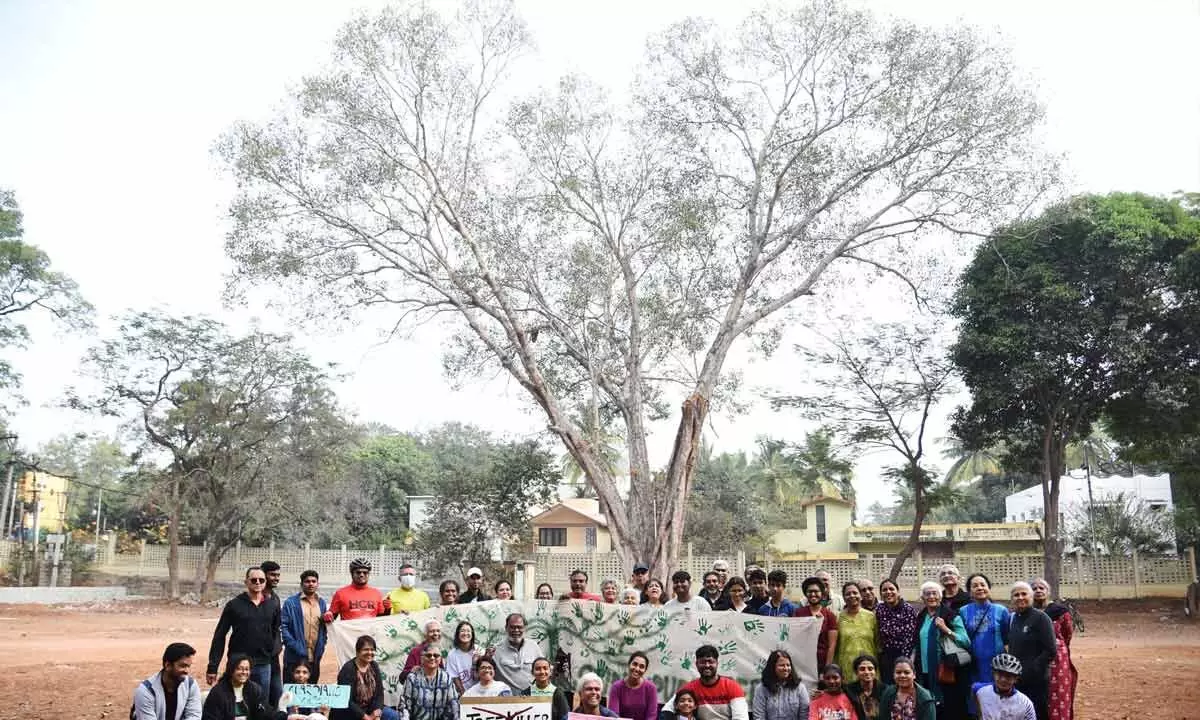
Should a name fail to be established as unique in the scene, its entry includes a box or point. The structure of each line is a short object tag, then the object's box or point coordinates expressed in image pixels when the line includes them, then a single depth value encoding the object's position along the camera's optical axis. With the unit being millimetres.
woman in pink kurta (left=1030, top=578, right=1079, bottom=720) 6895
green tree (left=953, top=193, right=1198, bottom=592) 20766
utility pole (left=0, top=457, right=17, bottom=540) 30719
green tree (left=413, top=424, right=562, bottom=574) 26281
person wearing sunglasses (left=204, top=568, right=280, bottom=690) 7438
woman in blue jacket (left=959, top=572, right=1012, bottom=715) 6969
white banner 8008
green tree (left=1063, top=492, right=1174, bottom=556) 25516
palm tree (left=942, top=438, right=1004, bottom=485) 43278
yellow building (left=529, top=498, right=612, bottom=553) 34312
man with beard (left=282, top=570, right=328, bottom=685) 8078
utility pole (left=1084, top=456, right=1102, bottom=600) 24117
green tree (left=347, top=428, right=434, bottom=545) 34938
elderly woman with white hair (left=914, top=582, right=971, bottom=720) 6938
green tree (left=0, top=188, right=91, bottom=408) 25484
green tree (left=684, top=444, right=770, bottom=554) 30578
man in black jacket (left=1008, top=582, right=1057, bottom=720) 6714
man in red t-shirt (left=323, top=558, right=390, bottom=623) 8469
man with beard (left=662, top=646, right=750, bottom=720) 6832
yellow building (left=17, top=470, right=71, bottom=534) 36469
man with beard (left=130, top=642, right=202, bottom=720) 6359
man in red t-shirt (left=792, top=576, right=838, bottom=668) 7352
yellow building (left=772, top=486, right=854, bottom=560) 41844
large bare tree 16250
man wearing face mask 8602
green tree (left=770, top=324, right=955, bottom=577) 23219
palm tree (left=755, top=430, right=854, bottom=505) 25156
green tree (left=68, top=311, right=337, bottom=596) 27422
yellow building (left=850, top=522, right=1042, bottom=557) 34562
